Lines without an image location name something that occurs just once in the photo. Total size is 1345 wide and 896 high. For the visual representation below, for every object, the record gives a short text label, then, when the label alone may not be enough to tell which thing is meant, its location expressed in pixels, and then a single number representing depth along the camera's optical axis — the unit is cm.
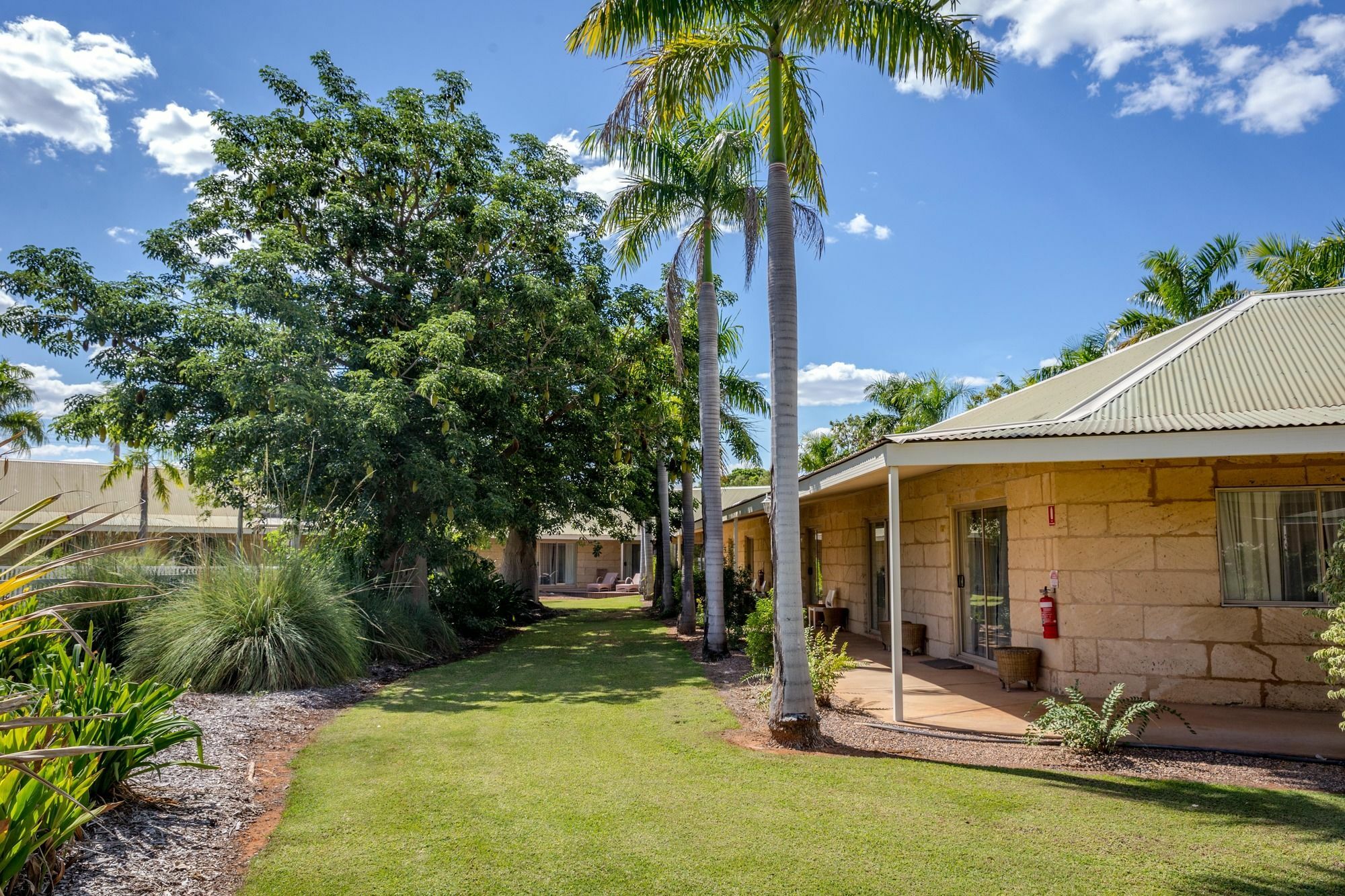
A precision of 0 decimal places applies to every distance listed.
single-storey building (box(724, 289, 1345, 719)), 808
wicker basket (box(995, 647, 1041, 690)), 981
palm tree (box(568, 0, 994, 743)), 772
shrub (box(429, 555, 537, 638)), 1751
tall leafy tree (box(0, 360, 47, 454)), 2703
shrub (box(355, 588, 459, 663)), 1259
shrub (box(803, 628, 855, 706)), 912
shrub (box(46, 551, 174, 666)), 1016
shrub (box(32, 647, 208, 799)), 499
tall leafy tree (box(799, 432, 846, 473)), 3662
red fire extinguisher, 951
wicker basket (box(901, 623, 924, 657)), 1379
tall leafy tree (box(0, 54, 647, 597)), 1315
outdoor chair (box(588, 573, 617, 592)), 3784
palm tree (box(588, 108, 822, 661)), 1341
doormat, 1231
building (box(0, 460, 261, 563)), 3127
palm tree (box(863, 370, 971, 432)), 3152
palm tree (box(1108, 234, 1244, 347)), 2195
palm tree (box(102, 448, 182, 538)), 1650
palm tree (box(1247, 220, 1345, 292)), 1856
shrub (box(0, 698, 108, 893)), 350
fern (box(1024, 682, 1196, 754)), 698
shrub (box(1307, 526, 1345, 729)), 622
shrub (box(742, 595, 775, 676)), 1106
